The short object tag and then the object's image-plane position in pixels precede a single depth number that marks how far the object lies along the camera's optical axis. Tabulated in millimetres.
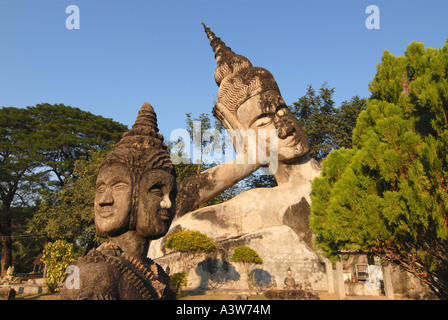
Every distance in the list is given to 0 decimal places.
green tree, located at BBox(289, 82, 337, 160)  20875
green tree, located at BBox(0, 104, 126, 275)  21391
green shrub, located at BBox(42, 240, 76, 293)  12617
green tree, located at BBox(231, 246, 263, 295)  10047
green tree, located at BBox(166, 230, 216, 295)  10133
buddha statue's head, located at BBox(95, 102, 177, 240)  3414
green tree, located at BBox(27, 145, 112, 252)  16938
